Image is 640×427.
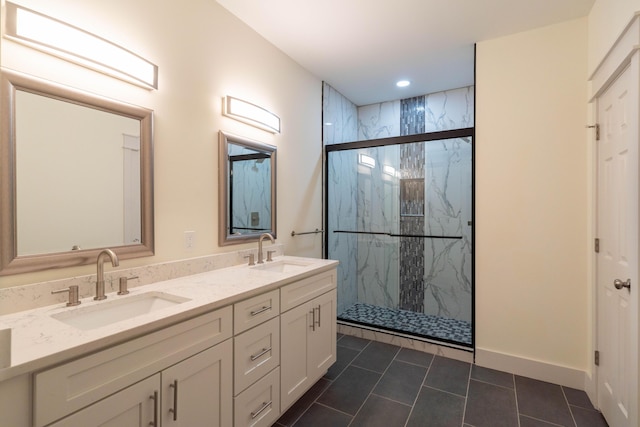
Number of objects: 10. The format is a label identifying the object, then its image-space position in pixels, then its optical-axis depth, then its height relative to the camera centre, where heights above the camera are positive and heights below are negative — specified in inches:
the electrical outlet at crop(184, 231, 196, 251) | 74.1 -6.7
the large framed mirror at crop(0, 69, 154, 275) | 47.3 +6.4
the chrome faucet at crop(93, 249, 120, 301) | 53.1 -11.9
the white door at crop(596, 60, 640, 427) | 58.4 -7.9
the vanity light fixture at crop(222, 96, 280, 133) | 83.7 +29.3
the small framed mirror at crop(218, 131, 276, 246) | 83.5 +7.1
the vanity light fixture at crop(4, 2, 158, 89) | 47.4 +29.1
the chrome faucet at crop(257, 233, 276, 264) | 90.4 -10.2
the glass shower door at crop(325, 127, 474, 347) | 131.1 -8.7
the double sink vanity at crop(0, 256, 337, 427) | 34.5 -21.1
